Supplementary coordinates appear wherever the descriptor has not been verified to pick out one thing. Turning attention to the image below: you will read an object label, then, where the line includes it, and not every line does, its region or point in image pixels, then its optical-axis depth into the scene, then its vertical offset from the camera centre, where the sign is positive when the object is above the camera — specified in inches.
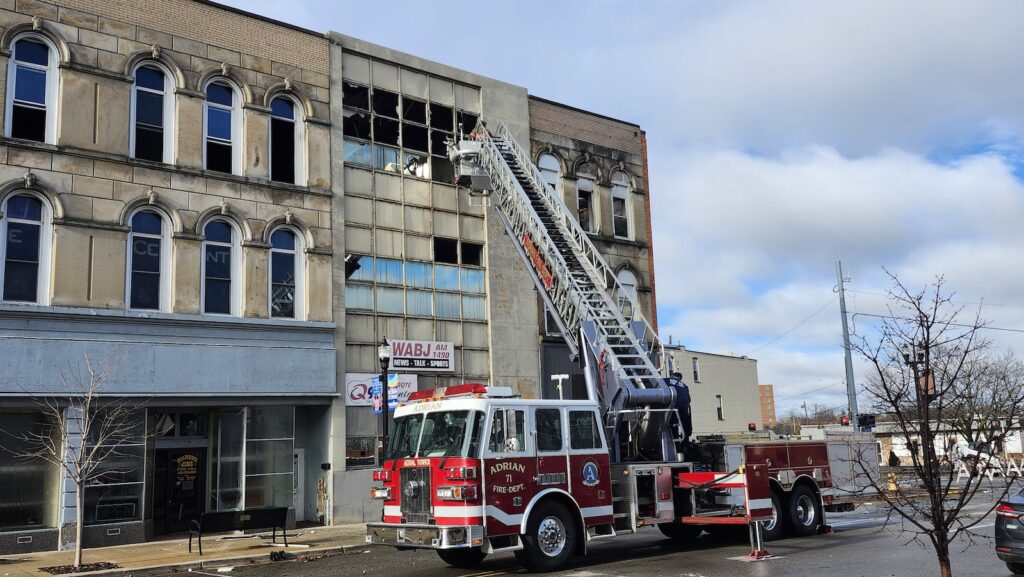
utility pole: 1281.5 +30.7
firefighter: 631.8 +7.4
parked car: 408.5 -57.8
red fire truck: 494.6 -30.2
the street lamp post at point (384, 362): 746.2 +55.1
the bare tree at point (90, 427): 740.0 +7.1
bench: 658.8 -67.0
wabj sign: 984.9 +77.7
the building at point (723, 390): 1897.1 +57.4
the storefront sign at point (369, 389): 936.9 +40.1
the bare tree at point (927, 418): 277.6 -2.6
